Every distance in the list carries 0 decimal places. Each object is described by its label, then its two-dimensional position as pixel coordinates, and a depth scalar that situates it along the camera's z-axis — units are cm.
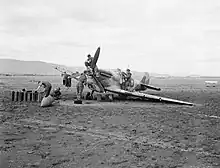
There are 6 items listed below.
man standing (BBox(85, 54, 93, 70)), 2423
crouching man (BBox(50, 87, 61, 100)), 2333
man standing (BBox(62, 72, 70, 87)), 2552
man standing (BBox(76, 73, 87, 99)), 2232
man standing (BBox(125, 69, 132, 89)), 2706
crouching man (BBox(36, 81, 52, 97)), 1930
